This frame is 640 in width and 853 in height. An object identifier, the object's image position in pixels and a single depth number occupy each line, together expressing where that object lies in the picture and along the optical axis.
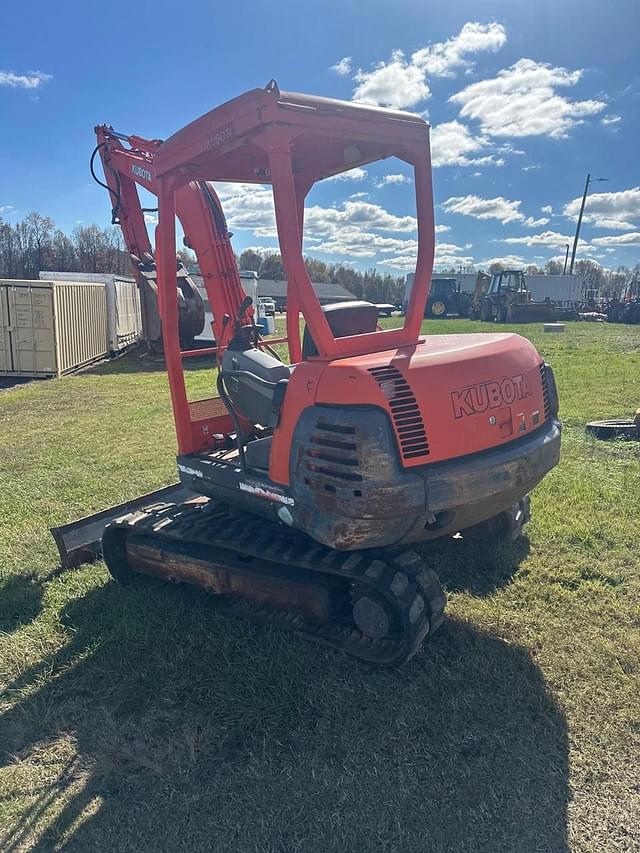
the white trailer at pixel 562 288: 46.19
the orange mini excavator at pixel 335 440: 3.02
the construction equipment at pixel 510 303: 32.69
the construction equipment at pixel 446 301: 41.75
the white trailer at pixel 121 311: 18.95
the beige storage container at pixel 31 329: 14.21
